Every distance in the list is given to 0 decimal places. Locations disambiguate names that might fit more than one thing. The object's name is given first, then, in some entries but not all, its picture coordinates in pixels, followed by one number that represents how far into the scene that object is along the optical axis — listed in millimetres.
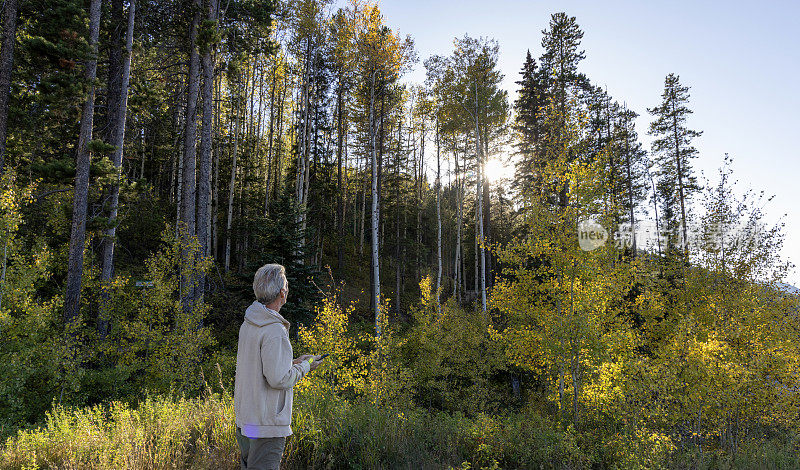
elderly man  2270
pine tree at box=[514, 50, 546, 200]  18422
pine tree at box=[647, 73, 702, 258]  23406
